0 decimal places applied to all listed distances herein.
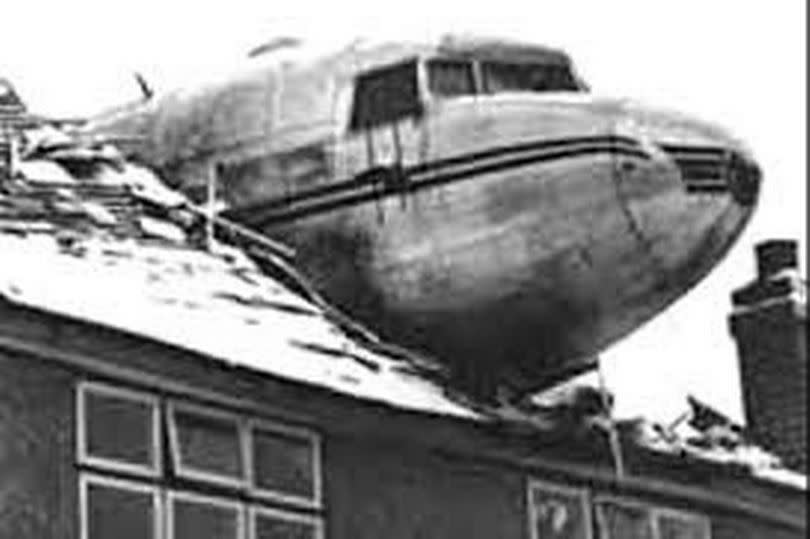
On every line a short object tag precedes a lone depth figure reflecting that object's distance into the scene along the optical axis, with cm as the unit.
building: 1777
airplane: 2302
